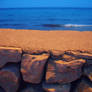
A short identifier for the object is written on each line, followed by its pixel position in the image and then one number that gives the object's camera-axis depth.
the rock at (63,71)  1.70
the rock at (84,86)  1.73
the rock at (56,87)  1.71
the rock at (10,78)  1.82
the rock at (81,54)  1.70
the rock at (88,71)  1.73
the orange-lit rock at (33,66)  1.73
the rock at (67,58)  1.74
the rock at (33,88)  1.84
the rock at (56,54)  1.74
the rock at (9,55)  1.79
